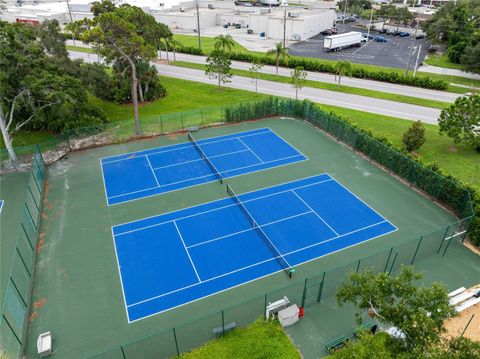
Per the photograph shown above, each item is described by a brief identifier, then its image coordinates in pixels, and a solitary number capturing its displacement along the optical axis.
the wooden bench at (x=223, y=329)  12.80
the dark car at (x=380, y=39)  64.89
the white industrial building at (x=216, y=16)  64.81
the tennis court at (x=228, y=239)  15.09
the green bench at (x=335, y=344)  12.38
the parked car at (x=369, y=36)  67.04
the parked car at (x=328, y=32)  69.94
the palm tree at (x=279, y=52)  42.28
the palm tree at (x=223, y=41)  43.29
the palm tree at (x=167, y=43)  42.83
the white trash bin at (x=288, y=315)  13.24
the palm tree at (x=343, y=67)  39.72
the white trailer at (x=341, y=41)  55.81
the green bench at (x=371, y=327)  12.71
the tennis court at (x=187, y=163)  22.06
